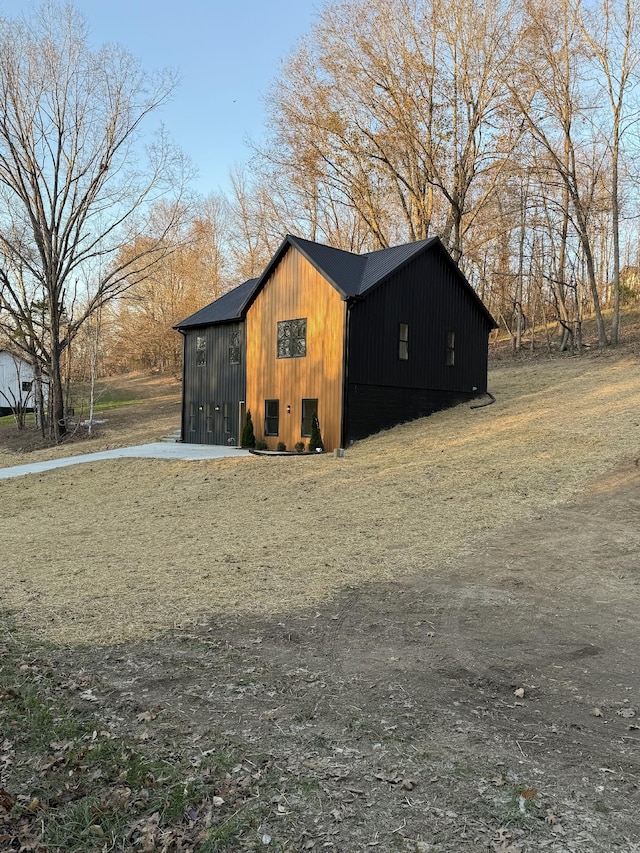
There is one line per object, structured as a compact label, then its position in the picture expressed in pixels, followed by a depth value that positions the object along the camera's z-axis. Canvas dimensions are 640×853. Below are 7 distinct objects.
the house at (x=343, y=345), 18.64
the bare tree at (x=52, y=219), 24.34
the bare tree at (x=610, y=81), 26.03
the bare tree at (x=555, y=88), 26.48
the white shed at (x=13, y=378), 39.88
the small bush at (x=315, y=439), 18.50
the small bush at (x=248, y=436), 21.08
